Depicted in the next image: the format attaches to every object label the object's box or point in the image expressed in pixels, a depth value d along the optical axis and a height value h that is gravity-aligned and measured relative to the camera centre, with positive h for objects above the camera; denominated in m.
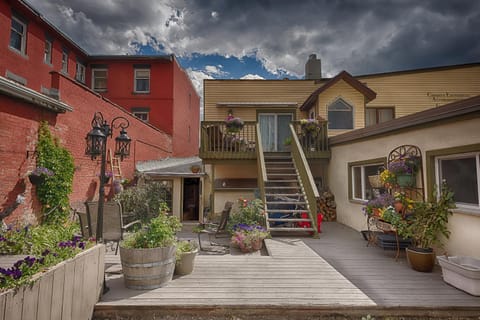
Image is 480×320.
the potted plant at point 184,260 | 3.54 -1.28
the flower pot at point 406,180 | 4.64 -0.06
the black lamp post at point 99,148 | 3.29 +0.41
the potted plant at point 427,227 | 3.72 -0.85
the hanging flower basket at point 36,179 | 5.03 -0.04
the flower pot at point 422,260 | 3.69 -1.33
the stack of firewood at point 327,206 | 7.86 -0.99
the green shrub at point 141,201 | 7.95 -0.84
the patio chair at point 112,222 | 4.47 -0.87
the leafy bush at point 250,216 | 6.12 -1.05
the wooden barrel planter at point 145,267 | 3.03 -1.19
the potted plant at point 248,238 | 4.98 -1.34
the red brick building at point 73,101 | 4.71 +3.37
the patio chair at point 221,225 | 5.71 -1.23
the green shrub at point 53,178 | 5.29 -0.02
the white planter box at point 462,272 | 2.97 -1.28
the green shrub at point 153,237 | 3.17 -0.84
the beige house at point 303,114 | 8.13 +2.87
